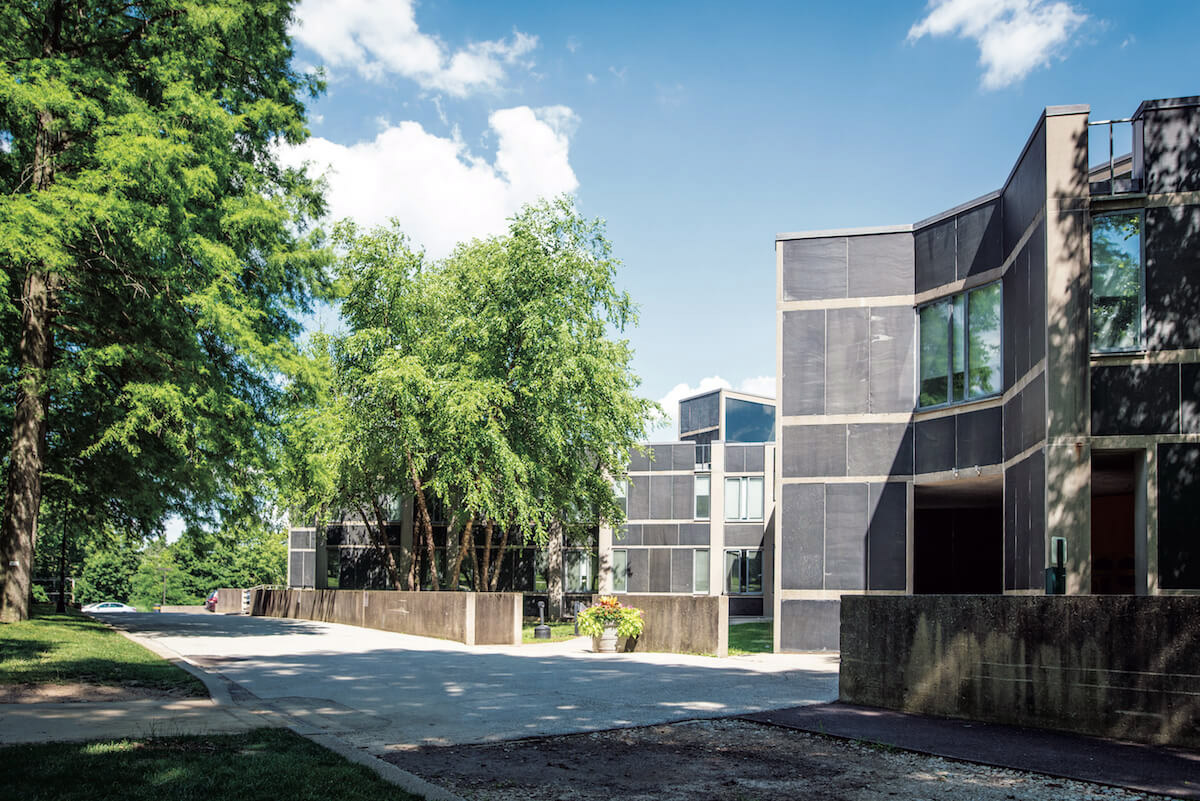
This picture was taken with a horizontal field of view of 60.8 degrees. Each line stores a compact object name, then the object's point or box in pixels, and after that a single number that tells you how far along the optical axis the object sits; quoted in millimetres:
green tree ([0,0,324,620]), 19359
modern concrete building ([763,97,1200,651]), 16375
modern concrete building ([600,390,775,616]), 50562
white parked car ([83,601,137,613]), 69900
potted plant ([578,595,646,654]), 21219
